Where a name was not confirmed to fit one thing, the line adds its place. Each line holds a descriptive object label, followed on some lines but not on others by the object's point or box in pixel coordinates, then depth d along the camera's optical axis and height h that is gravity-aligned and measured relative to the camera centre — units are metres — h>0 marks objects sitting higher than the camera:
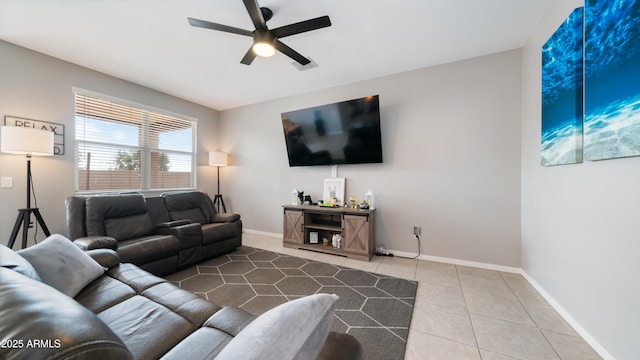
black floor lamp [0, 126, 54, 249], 2.32 +0.34
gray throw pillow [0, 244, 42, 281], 1.00 -0.41
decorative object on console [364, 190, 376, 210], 3.41 -0.33
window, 3.28 +0.53
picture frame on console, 3.74 -0.19
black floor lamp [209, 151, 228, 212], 4.66 +0.42
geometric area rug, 1.72 -1.17
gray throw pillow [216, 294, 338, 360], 0.54 -0.42
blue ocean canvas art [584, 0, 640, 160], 1.28 +0.64
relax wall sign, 2.64 +0.67
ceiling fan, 1.85 +1.35
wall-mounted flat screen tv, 3.31 +0.75
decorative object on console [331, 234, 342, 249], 3.44 -0.97
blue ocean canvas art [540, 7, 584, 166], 1.72 +0.74
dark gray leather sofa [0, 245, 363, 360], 0.45 -0.73
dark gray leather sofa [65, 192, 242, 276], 2.43 -0.65
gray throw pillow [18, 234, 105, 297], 1.32 -0.56
